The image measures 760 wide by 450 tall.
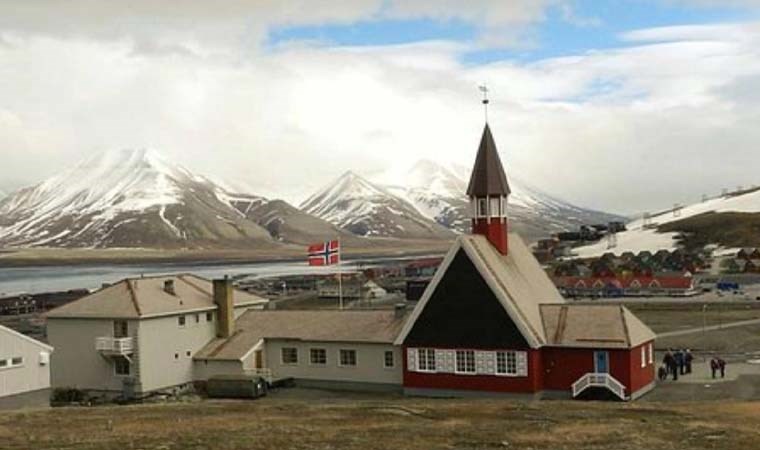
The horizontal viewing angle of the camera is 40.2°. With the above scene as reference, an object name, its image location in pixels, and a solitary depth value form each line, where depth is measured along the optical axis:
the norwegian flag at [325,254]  63.22
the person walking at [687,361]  48.88
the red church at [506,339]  43.44
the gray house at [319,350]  48.09
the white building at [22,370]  40.69
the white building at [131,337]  48.47
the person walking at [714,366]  46.94
